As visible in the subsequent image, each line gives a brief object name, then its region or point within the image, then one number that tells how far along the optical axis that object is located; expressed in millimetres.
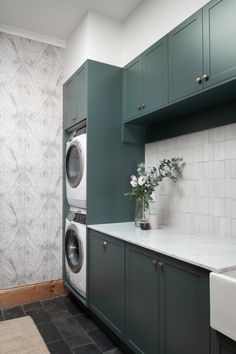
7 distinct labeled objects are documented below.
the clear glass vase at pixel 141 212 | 2406
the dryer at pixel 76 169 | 2588
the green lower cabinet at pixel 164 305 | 1333
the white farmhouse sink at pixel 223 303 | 1097
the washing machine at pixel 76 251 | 2584
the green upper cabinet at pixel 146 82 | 2127
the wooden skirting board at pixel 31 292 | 2820
